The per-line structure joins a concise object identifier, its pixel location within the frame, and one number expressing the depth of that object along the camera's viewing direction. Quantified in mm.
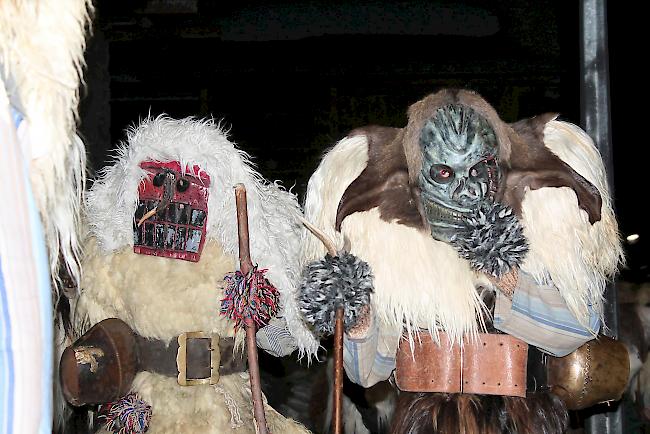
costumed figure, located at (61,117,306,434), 2523
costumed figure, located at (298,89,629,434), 2342
